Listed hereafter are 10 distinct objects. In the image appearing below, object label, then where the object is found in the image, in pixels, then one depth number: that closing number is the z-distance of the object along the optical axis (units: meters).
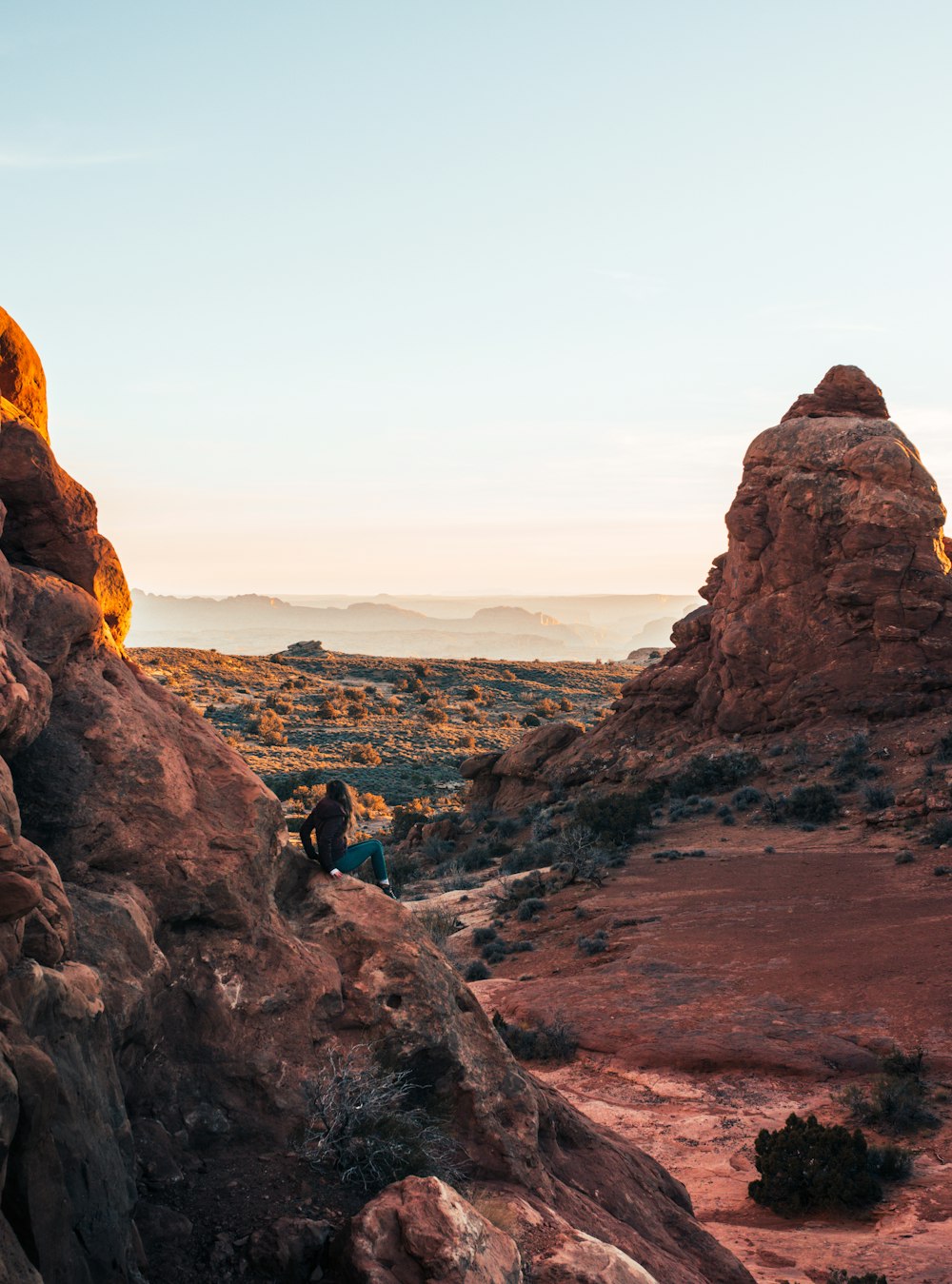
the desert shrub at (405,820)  39.28
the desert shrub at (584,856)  26.09
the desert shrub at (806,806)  28.12
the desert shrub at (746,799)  30.34
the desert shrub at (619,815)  29.38
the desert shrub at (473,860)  32.50
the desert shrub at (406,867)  32.56
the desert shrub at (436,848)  34.94
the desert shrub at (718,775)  32.75
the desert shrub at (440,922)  23.17
